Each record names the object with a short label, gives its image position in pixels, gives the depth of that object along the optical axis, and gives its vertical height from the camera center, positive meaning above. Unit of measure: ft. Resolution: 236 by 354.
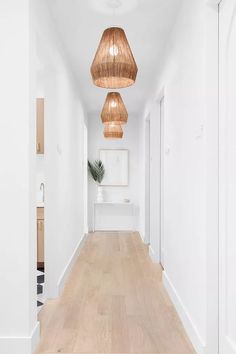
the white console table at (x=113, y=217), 27.50 -3.54
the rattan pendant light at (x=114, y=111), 14.53 +2.43
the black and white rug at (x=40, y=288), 11.50 -4.30
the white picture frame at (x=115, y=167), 27.71 +0.28
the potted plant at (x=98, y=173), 26.86 -0.18
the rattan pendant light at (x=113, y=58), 8.14 +2.54
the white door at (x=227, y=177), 6.76 -0.13
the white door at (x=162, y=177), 16.90 -0.30
